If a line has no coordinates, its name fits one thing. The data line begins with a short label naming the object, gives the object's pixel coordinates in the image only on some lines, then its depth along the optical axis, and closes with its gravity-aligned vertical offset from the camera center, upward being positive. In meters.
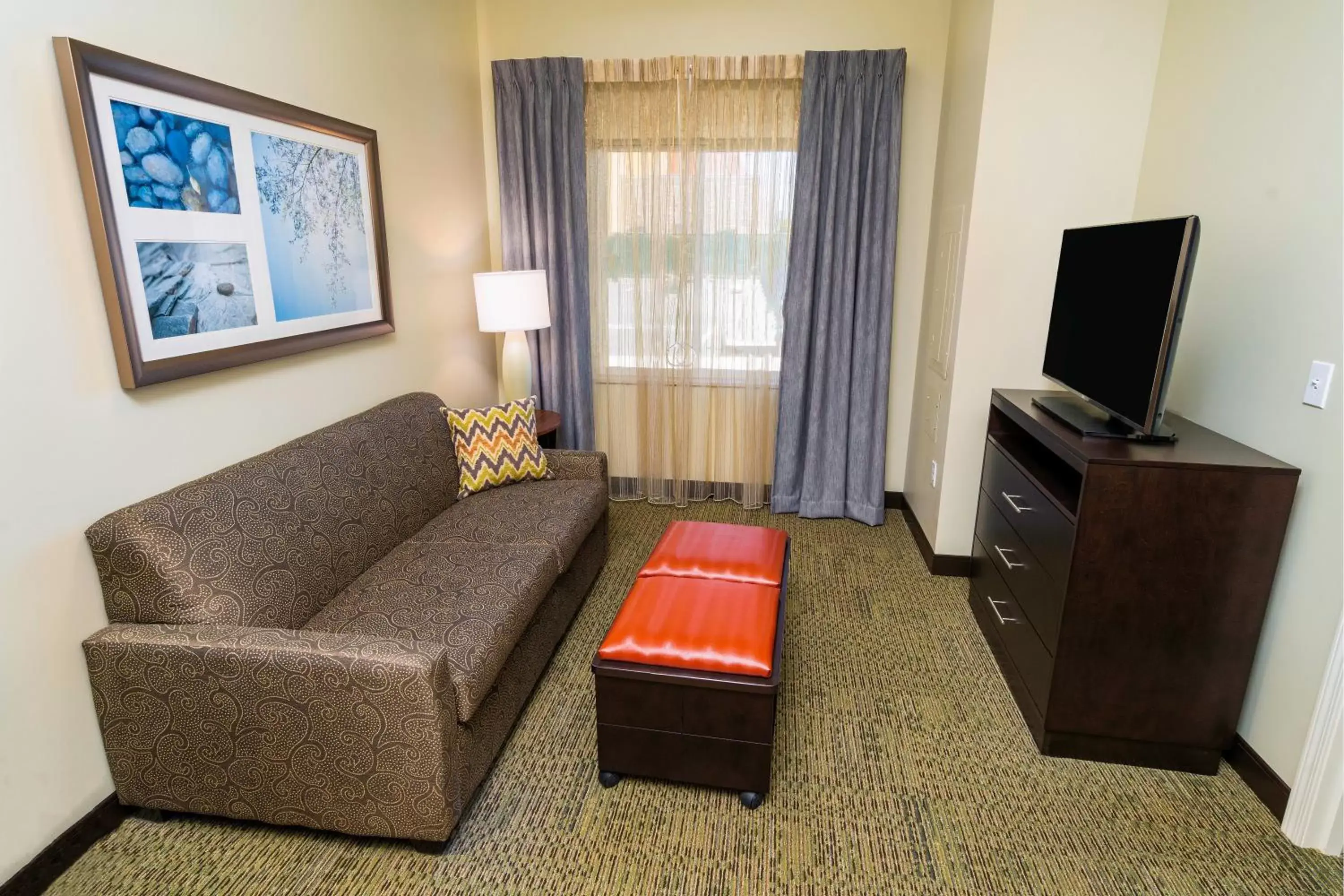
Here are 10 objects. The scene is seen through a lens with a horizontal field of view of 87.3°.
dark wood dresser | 1.86 -0.83
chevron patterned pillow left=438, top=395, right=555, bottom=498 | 2.98 -0.72
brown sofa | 1.63 -0.95
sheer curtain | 3.56 +0.08
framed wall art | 1.72 +0.16
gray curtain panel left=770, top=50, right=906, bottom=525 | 3.40 -0.06
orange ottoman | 1.82 -1.05
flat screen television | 1.86 -0.12
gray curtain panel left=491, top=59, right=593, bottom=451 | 3.64 +0.41
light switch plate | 1.73 -0.24
